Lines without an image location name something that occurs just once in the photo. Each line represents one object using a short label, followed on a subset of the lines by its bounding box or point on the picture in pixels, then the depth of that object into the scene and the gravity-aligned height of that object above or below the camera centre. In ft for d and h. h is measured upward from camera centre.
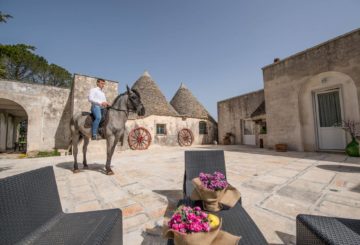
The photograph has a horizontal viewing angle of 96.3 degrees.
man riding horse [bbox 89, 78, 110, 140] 15.03 +2.96
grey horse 15.03 +1.33
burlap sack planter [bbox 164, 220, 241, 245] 3.19 -2.13
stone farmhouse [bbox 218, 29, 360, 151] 21.99 +5.55
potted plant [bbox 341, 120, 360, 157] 19.72 -0.67
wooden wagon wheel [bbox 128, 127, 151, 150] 41.14 -1.18
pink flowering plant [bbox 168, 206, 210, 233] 3.30 -1.89
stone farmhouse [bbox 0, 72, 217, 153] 38.34 +6.08
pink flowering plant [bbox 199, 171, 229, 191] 5.36 -1.71
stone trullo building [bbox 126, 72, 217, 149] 46.50 +4.80
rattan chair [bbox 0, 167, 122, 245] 3.27 -2.00
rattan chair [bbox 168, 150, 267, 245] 3.88 -2.46
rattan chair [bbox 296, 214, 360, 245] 3.39 -2.32
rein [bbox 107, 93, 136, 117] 15.54 +2.48
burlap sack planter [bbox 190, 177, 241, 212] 5.31 -2.19
